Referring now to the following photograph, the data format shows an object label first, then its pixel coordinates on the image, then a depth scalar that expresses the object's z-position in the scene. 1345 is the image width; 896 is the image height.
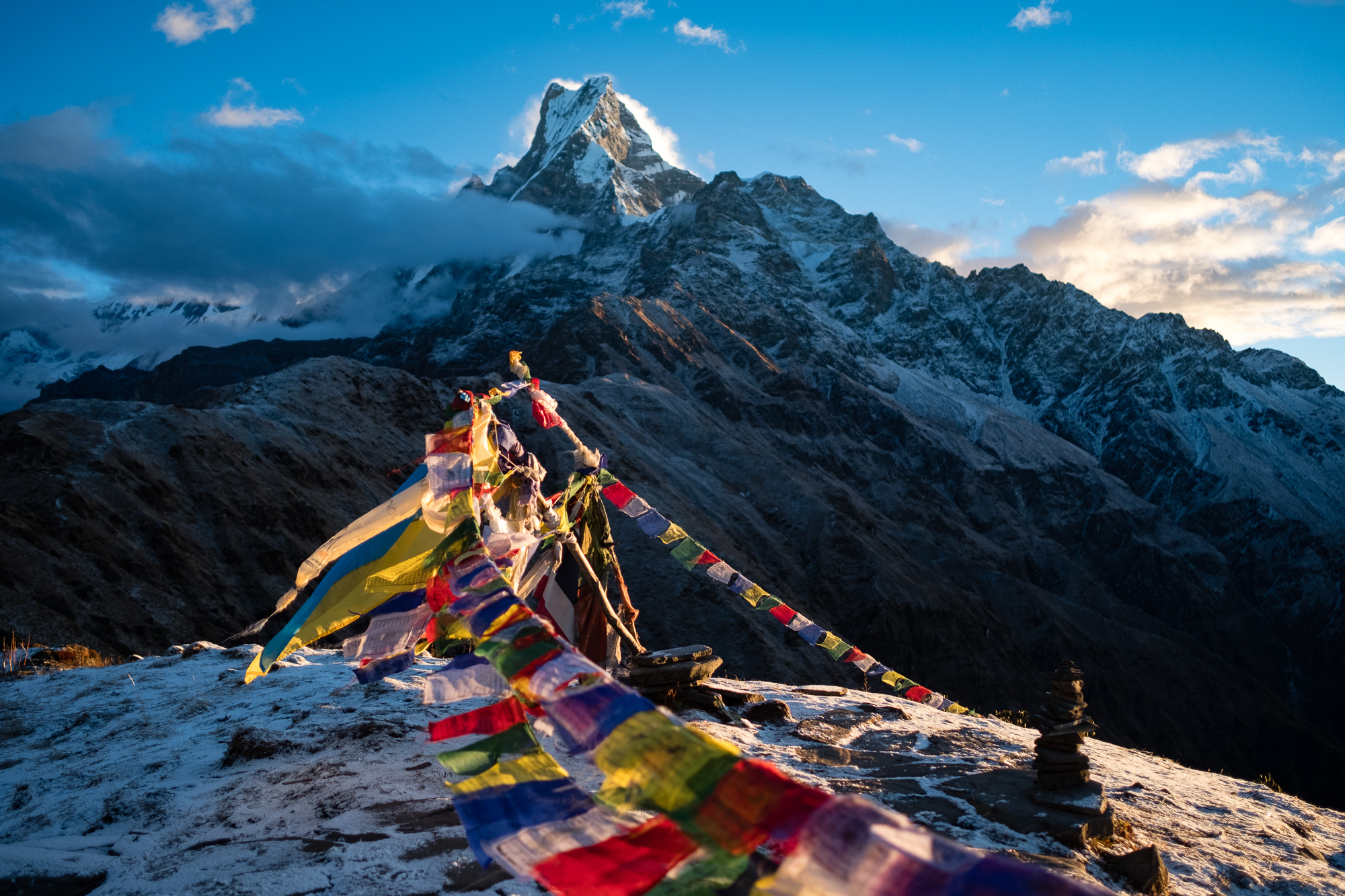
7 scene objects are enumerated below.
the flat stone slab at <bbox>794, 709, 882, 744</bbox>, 7.39
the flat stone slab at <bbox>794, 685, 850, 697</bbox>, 9.76
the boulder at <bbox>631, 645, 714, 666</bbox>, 7.54
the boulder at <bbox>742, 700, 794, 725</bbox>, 7.78
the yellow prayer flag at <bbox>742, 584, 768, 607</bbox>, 9.69
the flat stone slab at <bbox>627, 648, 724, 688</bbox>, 7.42
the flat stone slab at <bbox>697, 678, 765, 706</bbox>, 8.13
